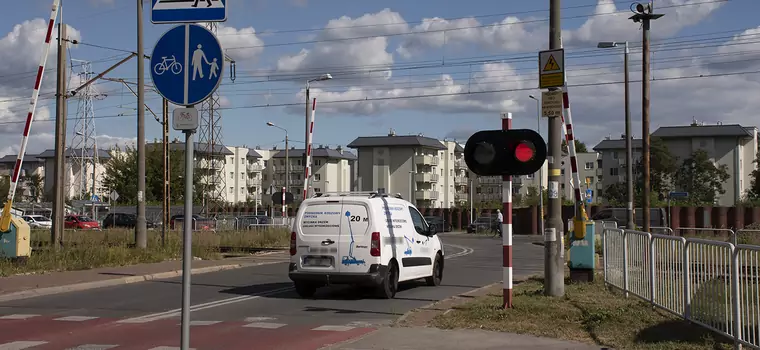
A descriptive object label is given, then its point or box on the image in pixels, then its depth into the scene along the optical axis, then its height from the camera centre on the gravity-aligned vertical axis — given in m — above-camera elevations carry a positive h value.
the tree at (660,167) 84.94 +4.45
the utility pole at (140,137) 25.25 +2.28
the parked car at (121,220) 59.84 -0.91
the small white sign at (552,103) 12.25 +1.63
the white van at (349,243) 14.59 -0.66
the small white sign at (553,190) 12.76 +0.29
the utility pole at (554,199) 12.84 +0.15
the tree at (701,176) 84.69 +3.43
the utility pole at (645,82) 28.34 +4.57
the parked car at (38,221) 57.75 -0.94
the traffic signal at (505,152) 11.19 +0.80
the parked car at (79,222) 59.03 -1.05
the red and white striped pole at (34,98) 18.80 +2.65
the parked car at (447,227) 70.10 -1.67
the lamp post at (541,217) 57.16 -0.63
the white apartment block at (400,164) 107.56 +6.04
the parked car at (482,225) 61.31 -1.32
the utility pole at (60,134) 26.19 +2.50
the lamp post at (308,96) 36.69 +5.44
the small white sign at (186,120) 5.58 +0.62
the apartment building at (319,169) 131.62 +6.75
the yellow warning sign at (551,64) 12.23 +2.22
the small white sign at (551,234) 12.86 -0.42
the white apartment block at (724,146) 95.44 +7.83
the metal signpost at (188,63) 5.61 +1.05
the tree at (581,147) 153.79 +11.98
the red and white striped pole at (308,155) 27.14 +1.91
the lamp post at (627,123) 30.70 +3.50
